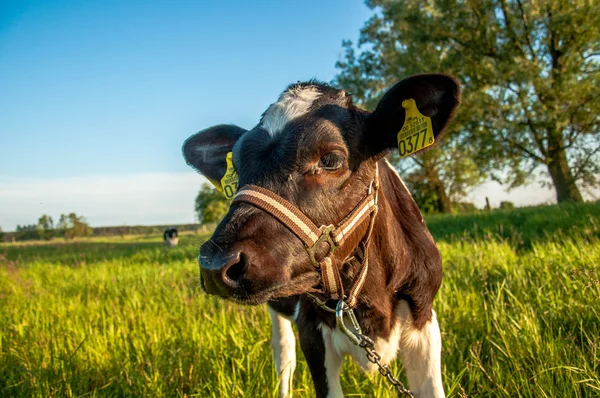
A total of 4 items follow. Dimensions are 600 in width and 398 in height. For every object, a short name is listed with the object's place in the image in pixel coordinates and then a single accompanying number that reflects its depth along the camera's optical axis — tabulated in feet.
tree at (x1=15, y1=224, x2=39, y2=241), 124.47
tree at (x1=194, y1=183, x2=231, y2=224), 249.96
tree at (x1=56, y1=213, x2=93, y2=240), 159.74
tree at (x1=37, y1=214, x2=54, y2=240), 135.19
